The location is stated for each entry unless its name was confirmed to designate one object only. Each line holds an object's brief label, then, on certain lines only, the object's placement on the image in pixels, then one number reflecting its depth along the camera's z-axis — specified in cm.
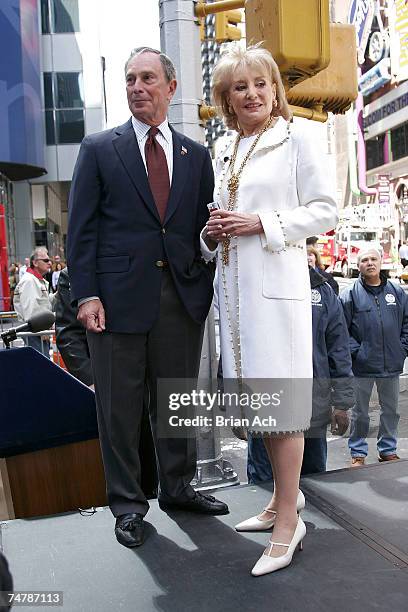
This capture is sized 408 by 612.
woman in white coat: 264
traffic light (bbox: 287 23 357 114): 403
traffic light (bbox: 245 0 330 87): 348
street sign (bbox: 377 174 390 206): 4028
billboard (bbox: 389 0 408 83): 3231
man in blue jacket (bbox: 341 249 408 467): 541
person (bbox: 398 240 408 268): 2847
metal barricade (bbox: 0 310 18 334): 556
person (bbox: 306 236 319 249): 442
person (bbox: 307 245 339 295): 433
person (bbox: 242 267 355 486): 402
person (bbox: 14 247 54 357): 805
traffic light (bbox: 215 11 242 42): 511
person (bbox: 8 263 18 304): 1859
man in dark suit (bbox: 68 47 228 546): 291
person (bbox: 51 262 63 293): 1900
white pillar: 418
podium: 330
